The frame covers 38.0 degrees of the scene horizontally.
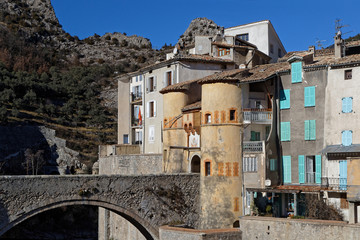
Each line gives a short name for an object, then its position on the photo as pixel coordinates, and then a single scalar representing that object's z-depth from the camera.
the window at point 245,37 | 54.50
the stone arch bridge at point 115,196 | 29.27
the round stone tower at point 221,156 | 34.09
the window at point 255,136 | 34.75
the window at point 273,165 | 33.68
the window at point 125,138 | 54.81
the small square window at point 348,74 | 31.66
